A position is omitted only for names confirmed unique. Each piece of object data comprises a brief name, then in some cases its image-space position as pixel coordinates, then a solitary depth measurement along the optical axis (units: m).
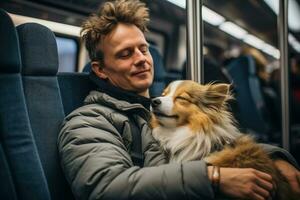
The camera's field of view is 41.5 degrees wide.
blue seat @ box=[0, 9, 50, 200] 1.54
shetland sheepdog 1.85
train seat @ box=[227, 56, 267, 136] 4.77
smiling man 1.46
